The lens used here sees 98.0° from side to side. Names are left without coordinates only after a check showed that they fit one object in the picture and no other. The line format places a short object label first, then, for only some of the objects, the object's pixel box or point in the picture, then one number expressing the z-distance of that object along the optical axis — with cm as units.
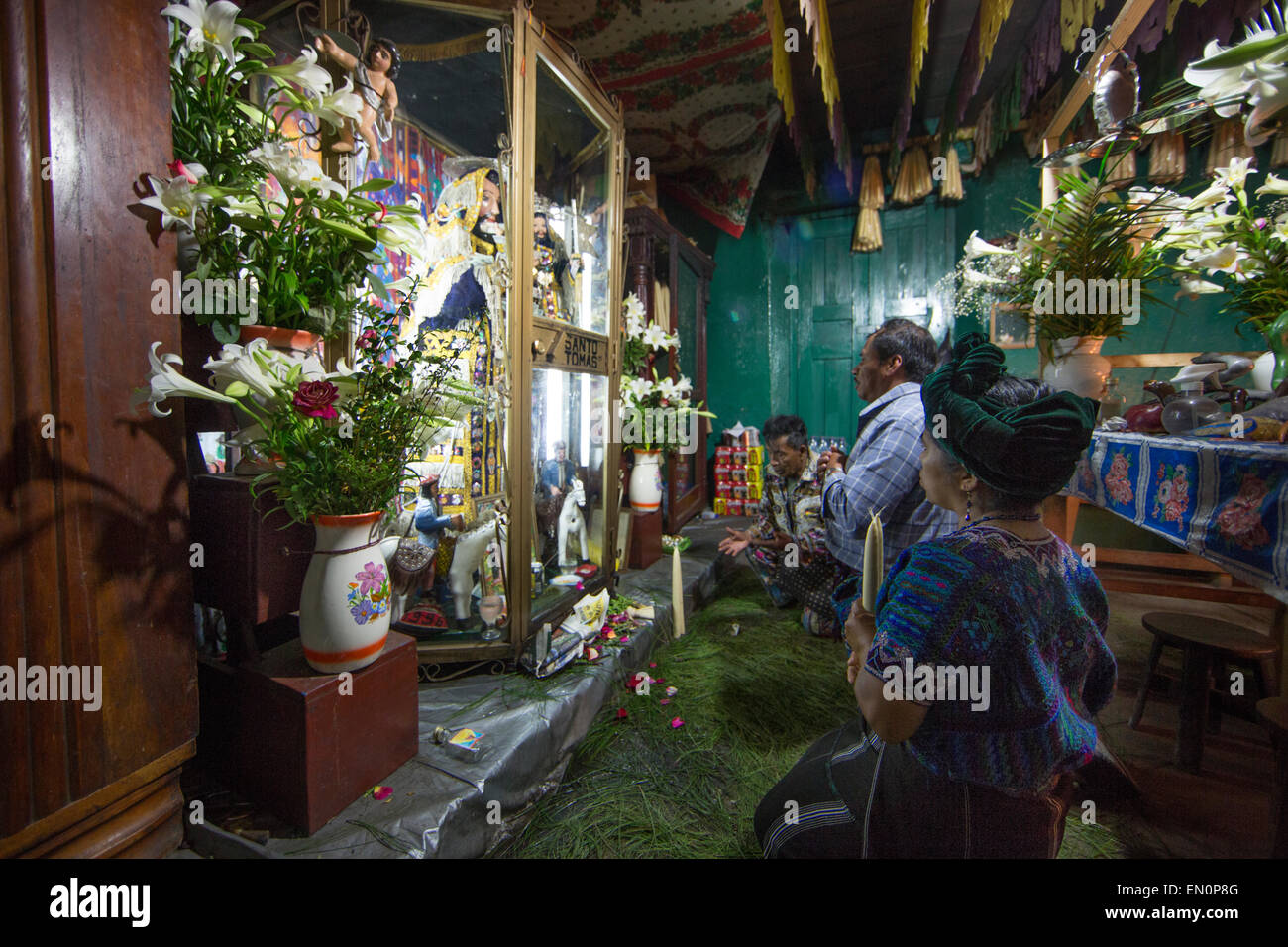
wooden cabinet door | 120
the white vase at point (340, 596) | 156
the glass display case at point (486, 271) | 235
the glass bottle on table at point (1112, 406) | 283
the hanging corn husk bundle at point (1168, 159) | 495
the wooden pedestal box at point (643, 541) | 438
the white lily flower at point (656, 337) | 470
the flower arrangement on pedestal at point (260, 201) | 147
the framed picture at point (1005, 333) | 465
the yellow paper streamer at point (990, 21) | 301
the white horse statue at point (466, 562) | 250
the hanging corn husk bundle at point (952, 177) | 588
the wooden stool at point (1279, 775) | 144
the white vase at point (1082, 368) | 263
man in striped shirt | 254
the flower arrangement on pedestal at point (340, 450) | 144
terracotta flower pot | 155
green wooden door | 640
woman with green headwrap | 114
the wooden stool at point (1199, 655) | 219
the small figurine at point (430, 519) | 248
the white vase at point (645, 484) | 450
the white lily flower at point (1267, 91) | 123
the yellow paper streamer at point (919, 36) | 319
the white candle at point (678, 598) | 361
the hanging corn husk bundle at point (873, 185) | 629
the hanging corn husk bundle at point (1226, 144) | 450
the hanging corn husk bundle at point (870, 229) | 643
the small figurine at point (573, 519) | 311
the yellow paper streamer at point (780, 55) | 329
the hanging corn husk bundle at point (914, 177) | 608
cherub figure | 193
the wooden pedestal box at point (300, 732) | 151
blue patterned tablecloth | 135
